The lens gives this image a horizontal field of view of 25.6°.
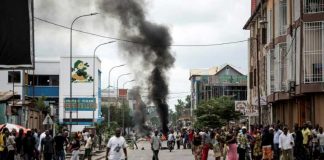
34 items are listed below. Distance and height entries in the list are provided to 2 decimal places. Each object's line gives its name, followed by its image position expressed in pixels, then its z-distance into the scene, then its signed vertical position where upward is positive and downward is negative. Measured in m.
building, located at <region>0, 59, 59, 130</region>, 50.06 +1.62
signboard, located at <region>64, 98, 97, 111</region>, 67.41 -0.50
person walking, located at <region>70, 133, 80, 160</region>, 32.12 -2.26
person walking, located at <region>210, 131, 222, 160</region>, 32.31 -2.22
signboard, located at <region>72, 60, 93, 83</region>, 102.38 +3.72
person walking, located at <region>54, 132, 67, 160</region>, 33.22 -2.16
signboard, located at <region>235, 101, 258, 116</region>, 41.94 -0.60
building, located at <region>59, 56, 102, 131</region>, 99.19 +2.30
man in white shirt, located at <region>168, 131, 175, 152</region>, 60.57 -3.55
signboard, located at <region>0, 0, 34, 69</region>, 23.91 +2.33
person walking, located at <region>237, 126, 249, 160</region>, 31.66 -2.04
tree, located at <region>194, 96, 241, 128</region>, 88.00 -1.73
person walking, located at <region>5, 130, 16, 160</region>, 28.77 -1.82
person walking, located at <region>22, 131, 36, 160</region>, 31.17 -2.01
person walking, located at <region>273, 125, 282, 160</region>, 31.94 -1.74
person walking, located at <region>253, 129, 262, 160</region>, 32.75 -2.29
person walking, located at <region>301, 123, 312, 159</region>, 32.06 -1.70
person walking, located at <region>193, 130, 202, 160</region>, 36.41 -2.49
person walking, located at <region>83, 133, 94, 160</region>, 35.94 -2.48
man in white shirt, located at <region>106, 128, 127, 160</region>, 20.53 -1.42
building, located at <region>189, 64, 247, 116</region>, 132.88 +2.70
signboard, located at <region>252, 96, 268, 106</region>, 42.57 -0.16
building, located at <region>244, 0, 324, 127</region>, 41.69 +2.49
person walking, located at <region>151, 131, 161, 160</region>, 34.81 -2.24
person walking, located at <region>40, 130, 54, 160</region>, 31.77 -2.06
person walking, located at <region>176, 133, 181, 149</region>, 66.09 -3.77
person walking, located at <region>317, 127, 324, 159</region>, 32.22 -1.94
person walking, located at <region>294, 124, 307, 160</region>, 30.85 -2.07
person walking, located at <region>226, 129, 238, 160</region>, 27.31 -1.88
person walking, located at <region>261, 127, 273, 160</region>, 30.70 -1.98
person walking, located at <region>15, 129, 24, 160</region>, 30.62 -1.86
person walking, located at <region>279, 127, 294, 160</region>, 30.05 -1.83
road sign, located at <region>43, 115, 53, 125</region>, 38.34 -1.19
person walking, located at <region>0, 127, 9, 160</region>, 28.58 -1.92
